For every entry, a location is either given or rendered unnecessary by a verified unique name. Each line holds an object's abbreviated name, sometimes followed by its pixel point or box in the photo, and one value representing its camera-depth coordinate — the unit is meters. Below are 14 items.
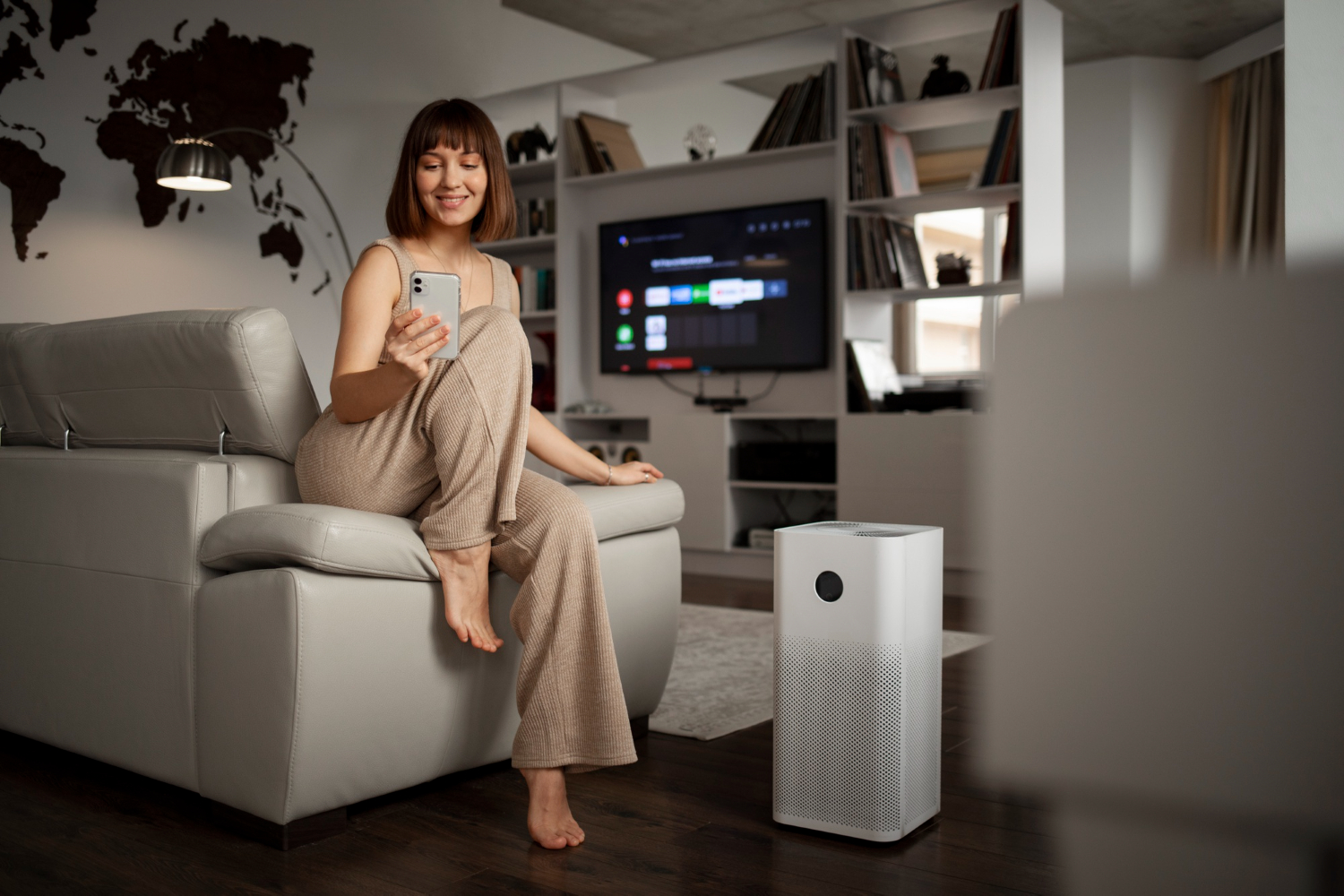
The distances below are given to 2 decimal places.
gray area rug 2.24
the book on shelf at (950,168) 7.16
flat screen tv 4.45
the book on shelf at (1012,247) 3.87
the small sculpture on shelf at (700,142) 4.96
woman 1.54
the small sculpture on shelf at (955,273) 4.16
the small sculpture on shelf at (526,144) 5.41
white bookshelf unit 3.96
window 7.04
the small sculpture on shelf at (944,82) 4.12
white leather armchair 1.51
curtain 5.51
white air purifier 1.48
